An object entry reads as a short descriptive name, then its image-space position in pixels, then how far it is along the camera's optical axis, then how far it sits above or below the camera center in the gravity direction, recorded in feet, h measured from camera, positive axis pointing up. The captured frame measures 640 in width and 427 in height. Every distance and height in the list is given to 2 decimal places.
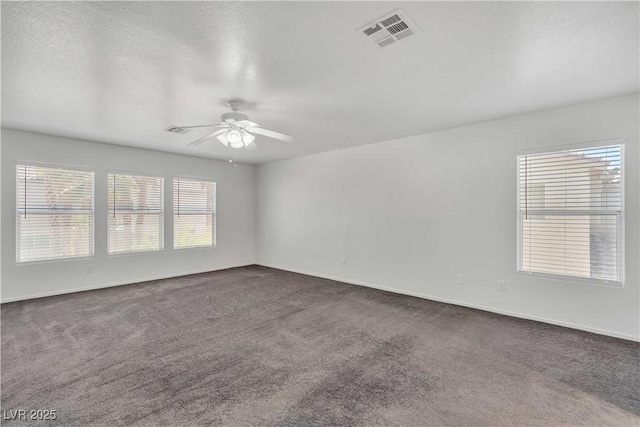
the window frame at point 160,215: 17.10 -0.36
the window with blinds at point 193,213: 20.18 +0.12
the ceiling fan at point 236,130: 10.21 +3.06
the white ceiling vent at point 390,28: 6.04 +4.10
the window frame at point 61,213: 14.28 +0.08
